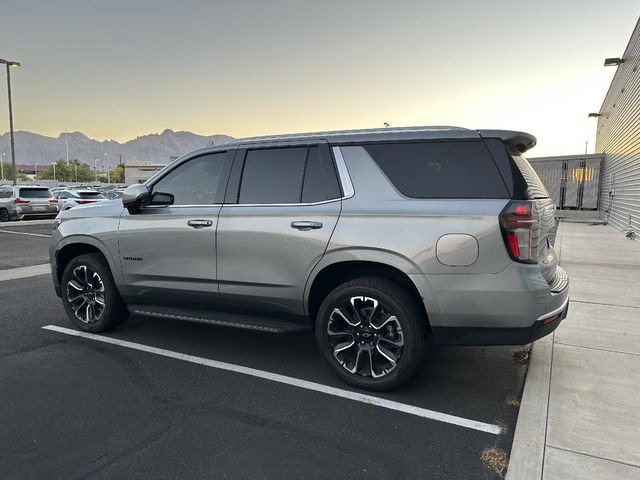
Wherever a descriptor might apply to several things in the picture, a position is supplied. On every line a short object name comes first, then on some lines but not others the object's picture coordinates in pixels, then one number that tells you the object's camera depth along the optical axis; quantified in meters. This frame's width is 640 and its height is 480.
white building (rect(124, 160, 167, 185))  95.62
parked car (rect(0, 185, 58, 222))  18.73
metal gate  22.52
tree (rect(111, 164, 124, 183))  123.32
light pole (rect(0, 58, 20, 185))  21.10
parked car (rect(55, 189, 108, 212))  21.33
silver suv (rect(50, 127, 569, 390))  3.02
